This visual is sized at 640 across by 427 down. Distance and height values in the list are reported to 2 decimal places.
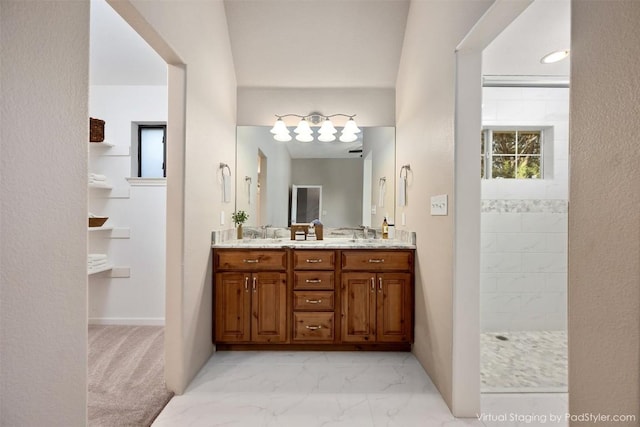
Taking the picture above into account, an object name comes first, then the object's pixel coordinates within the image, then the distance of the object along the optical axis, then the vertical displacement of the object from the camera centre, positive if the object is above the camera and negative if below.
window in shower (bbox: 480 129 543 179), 3.18 +0.61
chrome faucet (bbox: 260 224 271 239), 3.33 -0.17
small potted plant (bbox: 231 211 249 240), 3.13 -0.06
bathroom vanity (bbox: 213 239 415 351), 2.61 -0.64
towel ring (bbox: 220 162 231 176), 2.75 +0.39
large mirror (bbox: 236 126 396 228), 3.27 +0.38
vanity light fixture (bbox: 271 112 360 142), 3.17 +0.82
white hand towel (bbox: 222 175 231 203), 2.84 +0.21
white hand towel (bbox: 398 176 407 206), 2.83 +0.21
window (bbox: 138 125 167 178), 3.33 +0.61
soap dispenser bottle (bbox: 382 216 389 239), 3.19 -0.15
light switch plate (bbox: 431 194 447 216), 1.97 +0.07
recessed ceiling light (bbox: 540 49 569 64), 2.27 +1.13
